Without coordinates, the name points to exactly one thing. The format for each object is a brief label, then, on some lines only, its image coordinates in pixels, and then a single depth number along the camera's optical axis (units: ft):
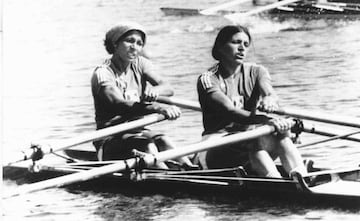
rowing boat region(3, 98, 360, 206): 14.67
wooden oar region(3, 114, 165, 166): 16.26
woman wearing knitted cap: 17.10
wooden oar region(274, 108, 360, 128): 16.07
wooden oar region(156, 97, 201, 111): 18.02
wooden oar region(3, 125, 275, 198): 14.85
